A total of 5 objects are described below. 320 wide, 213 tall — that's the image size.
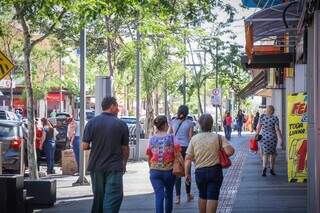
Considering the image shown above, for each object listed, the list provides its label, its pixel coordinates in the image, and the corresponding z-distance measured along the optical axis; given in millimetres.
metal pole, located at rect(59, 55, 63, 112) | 61912
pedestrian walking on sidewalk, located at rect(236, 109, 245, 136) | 49750
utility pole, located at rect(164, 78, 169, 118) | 37281
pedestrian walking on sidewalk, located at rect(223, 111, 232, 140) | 41156
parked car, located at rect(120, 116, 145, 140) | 29812
